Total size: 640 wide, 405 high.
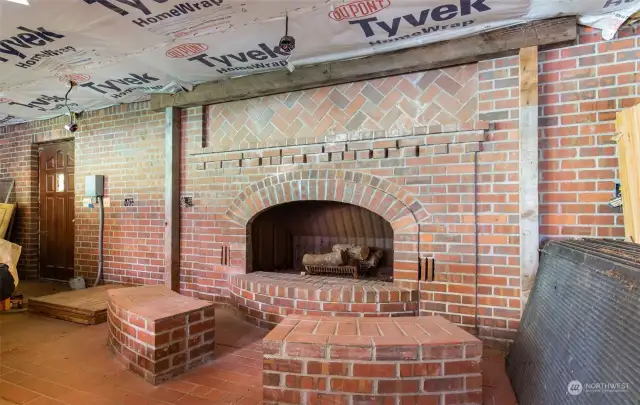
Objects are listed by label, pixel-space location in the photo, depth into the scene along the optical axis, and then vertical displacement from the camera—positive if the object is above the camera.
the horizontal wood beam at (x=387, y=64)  2.49 +1.20
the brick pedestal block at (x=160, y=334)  2.20 -0.92
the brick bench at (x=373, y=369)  1.67 -0.84
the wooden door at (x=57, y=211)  5.15 -0.14
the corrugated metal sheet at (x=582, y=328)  1.19 -0.56
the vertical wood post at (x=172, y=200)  3.94 +0.02
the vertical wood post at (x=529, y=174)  2.50 +0.21
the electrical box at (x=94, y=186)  4.49 +0.22
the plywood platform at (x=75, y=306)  3.36 -1.07
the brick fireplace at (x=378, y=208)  2.73 -0.05
